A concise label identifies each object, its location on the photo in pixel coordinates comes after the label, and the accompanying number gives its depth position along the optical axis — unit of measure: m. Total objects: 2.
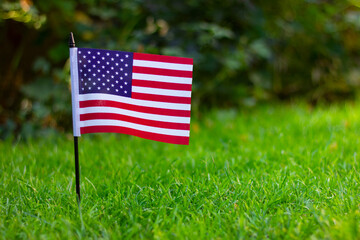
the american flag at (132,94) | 2.02
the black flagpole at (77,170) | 2.02
